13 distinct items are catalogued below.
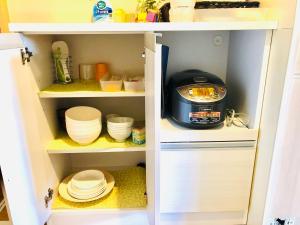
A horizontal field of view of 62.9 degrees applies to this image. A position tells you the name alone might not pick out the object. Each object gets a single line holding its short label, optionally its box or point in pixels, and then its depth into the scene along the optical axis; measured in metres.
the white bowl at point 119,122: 1.17
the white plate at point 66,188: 1.21
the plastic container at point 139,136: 1.18
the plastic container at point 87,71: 1.32
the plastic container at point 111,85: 1.12
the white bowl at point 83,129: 1.13
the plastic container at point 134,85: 1.12
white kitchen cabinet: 0.90
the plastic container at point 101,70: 1.30
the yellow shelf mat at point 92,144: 1.16
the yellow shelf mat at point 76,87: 1.13
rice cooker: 0.99
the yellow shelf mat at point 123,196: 1.21
